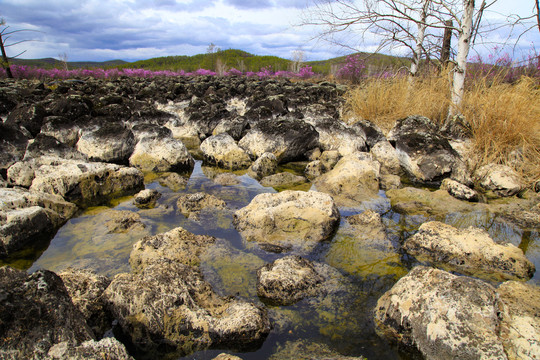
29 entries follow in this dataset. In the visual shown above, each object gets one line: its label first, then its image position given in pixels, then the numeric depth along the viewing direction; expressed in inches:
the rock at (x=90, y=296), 92.6
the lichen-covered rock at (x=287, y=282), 106.3
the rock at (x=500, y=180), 195.6
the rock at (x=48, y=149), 218.8
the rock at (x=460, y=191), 186.5
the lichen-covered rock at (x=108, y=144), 243.3
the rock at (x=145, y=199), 181.9
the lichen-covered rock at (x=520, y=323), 76.7
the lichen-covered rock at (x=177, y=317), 88.0
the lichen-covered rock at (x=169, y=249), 124.5
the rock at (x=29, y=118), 271.7
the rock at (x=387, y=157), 245.8
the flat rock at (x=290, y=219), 144.0
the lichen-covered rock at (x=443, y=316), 79.2
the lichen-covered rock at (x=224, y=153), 255.1
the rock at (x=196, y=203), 172.1
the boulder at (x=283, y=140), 261.0
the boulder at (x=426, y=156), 217.5
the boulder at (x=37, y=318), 65.2
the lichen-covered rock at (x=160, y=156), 240.5
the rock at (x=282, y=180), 216.5
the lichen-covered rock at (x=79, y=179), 183.0
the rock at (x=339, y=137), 267.4
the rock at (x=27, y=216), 136.0
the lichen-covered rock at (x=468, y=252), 119.1
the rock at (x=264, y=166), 234.8
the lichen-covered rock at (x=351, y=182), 193.2
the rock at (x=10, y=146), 214.4
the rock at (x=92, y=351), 64.7
